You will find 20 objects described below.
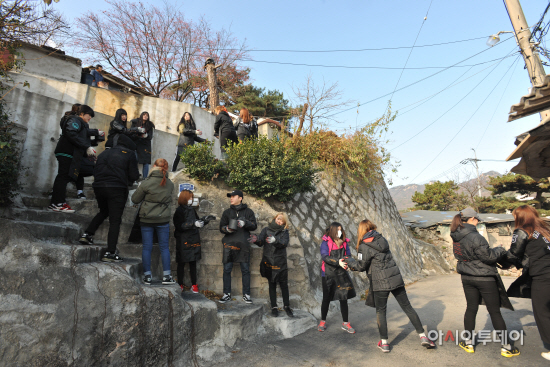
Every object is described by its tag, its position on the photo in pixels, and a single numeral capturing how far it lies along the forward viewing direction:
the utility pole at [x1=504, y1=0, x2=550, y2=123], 6.91
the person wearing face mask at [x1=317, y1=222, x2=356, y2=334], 4.68
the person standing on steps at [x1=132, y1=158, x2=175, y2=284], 4.28
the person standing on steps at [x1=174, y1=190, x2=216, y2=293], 4.72
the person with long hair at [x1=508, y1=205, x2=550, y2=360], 3.52
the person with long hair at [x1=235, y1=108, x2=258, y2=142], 8.20
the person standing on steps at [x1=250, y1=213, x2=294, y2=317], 4.95
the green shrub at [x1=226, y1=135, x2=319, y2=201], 6.62
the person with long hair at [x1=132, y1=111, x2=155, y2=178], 7.18
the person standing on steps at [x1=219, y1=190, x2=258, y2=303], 4.84
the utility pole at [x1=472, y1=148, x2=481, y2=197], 32.91
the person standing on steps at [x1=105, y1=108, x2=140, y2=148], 6.35
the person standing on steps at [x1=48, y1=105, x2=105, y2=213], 4.62
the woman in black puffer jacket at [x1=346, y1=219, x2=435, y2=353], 3.97
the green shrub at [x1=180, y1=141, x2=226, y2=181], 6.54
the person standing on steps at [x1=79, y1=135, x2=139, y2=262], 4.01
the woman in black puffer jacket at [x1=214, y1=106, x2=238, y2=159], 7.80
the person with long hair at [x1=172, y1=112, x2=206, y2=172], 7.64
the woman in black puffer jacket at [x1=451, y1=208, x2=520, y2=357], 3.71
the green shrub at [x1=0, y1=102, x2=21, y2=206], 3.69
